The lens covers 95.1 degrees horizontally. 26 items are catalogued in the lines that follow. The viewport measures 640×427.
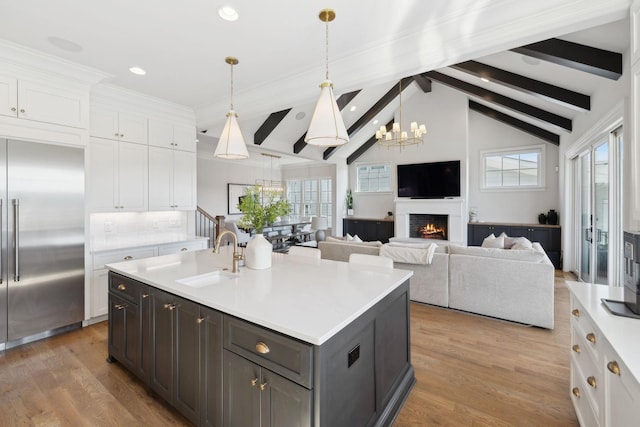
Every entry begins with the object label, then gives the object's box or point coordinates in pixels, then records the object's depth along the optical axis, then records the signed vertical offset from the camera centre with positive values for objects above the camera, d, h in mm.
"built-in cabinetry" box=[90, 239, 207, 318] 3391 -664
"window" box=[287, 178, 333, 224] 9773 +568
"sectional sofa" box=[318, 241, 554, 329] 3201 -832
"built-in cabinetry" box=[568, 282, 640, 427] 1126 -683
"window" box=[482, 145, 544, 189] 6707 +1057
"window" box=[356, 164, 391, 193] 8789 +1061
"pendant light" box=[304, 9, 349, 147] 1865 +580
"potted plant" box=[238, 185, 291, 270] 2229 -26
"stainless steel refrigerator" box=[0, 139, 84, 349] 2764 -273
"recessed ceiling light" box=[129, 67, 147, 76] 3205 +1585
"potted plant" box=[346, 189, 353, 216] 9250 +273
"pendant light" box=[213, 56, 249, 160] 2537 +610
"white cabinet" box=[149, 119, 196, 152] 4137 +1155
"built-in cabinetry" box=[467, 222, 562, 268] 6031 -456
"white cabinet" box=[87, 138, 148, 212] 3562 +470
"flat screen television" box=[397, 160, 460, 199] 7168 +842
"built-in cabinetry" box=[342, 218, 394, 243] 8414 -466
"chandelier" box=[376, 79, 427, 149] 5393 +1586
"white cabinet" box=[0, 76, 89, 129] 2785 +1131
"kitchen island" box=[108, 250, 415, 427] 1299 -698
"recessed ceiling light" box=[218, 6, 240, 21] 2238 +1563
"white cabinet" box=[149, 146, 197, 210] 4133 +499
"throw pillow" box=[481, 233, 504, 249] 4008 -420
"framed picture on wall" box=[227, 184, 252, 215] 9445 +549
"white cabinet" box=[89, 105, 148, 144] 3578 +1134
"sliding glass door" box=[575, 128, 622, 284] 3482 +60
